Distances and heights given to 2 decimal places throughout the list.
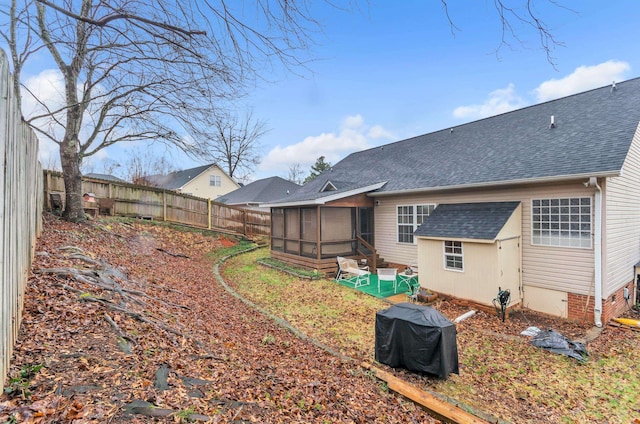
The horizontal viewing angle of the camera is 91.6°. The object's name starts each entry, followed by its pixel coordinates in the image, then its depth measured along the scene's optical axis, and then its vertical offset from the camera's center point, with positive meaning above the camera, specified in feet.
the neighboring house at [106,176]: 112.17 +13.88
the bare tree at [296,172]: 168.55 +21.46
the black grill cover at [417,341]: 15.62 -6.79
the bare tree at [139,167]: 97.19 +15.05
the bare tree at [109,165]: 102.84 +15.98
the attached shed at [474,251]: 26.76 -3.73
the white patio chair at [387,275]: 33.17 -6.83
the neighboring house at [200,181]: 113.11 +11.55
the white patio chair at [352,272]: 35.42 -7.17
